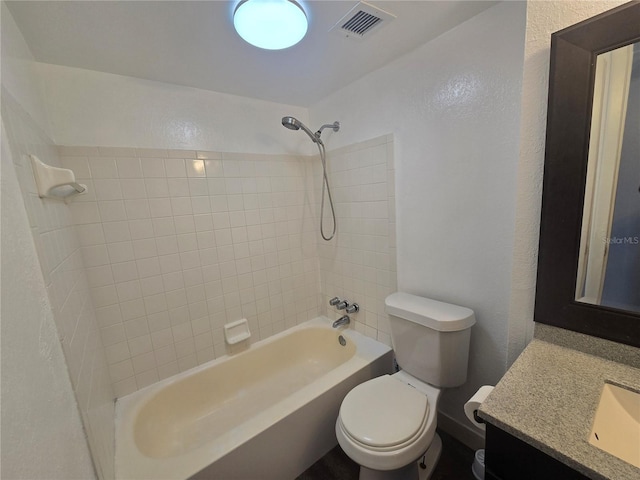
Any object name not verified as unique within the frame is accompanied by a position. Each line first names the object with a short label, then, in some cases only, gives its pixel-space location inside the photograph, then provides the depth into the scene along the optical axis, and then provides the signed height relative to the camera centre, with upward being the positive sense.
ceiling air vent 1.08 +0.76
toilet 1.09 -1.00
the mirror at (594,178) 0.74 +0.01
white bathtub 1.18 -1.17
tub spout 2.09 -0.97
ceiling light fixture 0.99 +0.71
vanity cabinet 0.58 -0.65
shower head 1.67 +0.51
